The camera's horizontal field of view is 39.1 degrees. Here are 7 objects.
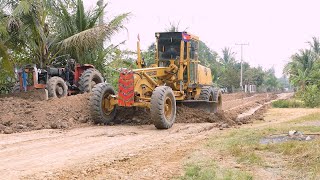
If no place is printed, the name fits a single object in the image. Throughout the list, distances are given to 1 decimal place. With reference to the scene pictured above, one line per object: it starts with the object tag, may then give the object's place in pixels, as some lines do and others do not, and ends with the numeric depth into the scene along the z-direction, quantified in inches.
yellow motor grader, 482.9
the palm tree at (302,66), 1717.5
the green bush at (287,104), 1093.1
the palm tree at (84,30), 764.6
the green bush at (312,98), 1065.5
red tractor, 644.1
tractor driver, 705.7
